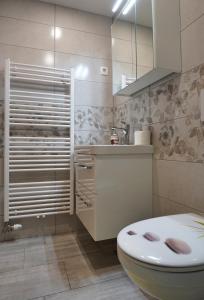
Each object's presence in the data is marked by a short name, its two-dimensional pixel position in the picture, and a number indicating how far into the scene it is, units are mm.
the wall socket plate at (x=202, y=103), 1017
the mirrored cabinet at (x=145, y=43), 1154
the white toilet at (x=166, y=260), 586
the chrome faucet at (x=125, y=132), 1764
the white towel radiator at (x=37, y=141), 1626
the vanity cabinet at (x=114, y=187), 1242
